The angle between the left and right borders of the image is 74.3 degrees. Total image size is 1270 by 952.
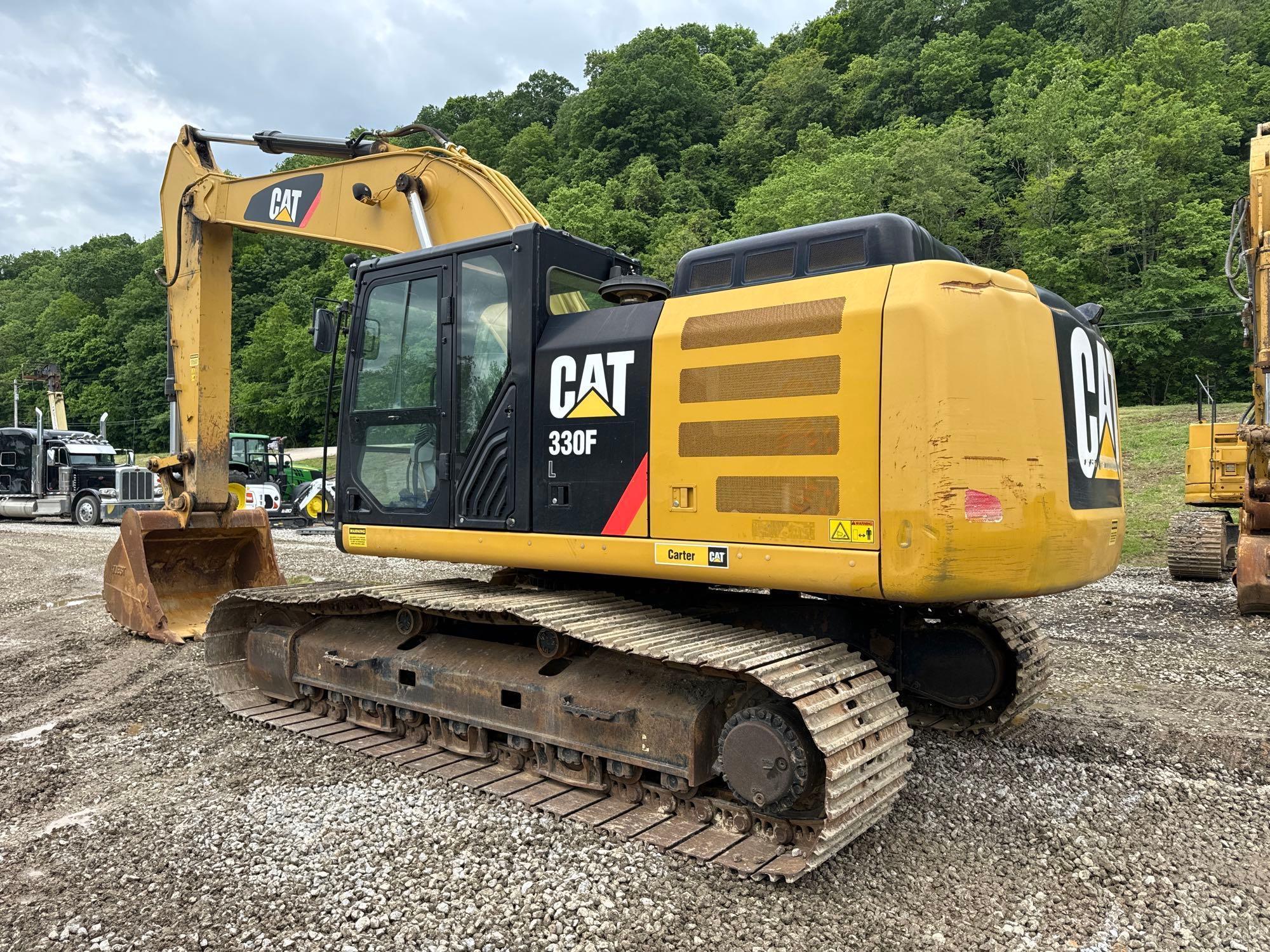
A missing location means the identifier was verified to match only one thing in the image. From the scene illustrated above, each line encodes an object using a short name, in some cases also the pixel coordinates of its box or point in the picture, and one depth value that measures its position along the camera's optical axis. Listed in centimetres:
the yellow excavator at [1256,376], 847
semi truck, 2419
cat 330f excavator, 335
